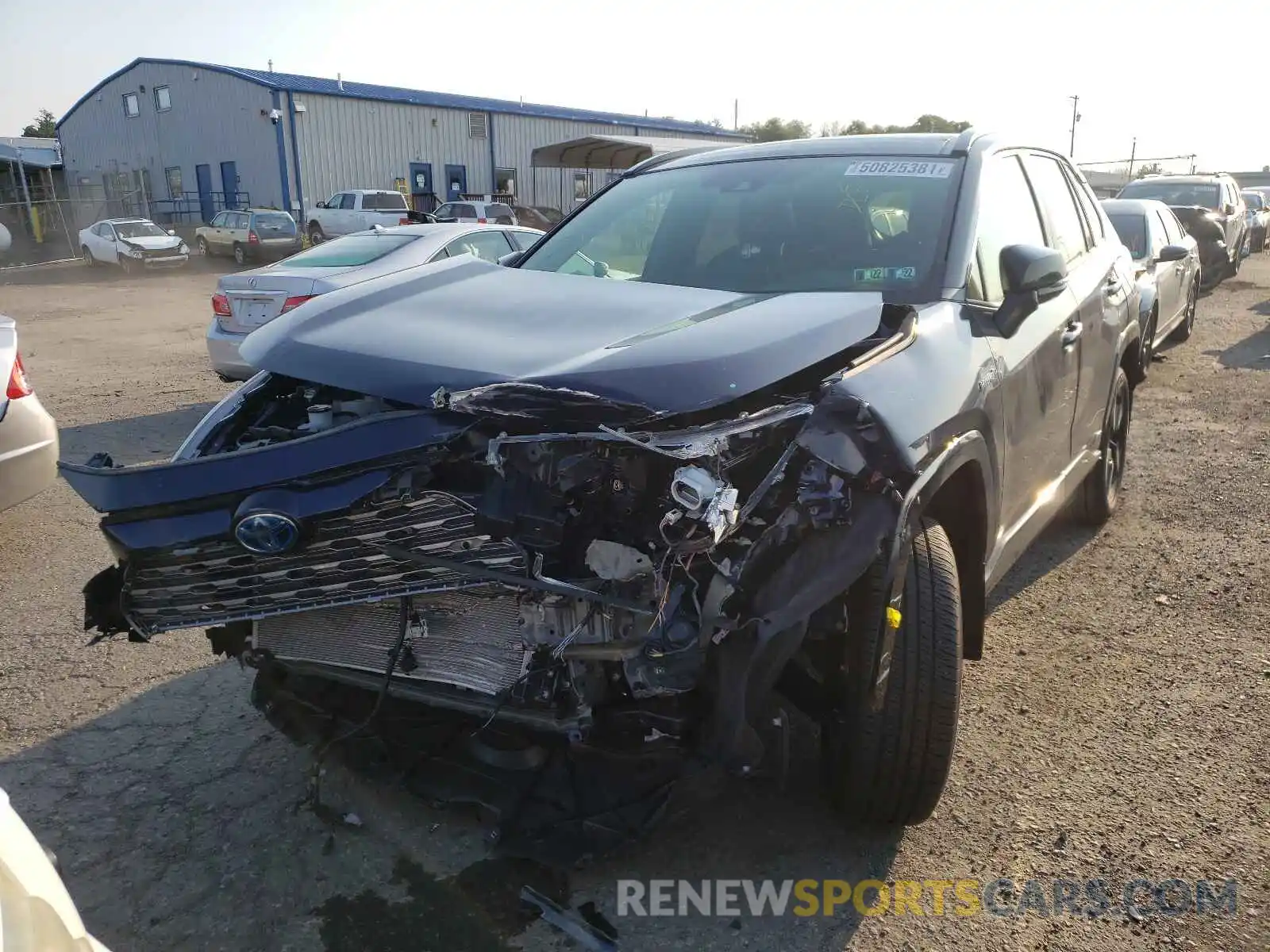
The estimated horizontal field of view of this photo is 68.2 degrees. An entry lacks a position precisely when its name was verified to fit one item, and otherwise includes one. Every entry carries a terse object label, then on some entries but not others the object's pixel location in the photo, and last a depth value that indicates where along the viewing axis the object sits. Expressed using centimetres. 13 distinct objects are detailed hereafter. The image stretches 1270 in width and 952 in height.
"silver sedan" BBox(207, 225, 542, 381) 759
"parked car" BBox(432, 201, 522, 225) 2602
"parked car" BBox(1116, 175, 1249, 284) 1448
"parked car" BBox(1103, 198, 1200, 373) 841
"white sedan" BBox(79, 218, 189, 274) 2525
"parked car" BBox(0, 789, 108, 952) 121
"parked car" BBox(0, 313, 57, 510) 438
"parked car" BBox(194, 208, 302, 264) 2534
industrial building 3284
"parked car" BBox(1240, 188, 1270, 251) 2394
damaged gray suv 212
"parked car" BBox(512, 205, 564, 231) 2775
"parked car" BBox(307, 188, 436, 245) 2698
